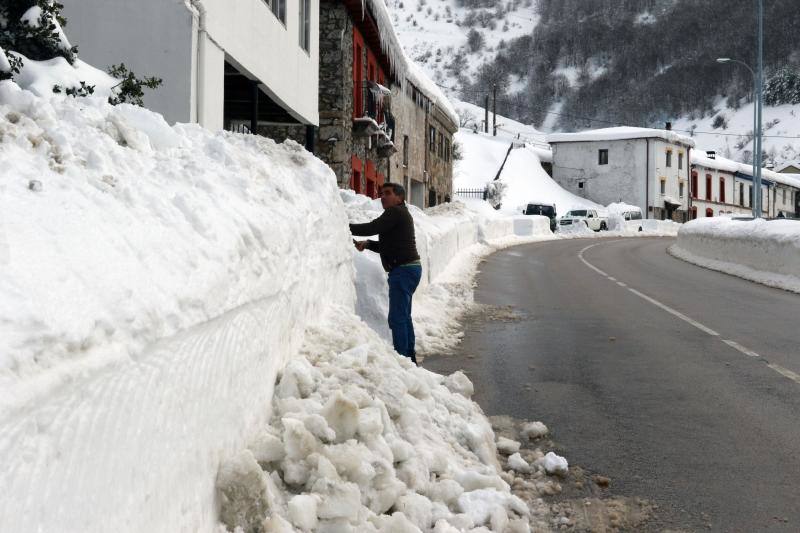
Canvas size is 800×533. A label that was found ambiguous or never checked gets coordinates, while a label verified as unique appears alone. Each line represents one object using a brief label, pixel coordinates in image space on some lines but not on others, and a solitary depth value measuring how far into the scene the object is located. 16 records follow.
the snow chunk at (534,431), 5.76
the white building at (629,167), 66.19
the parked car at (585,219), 52.12
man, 7.71
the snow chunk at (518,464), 5.04
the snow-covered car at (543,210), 51.94
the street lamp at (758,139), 27.33
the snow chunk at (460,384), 6.21
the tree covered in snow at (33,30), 7.17
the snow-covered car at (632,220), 58.06
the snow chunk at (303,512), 3.27
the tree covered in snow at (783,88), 123.00
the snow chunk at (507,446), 5.36
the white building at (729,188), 72.38
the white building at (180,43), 9.80
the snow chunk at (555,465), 4.99
